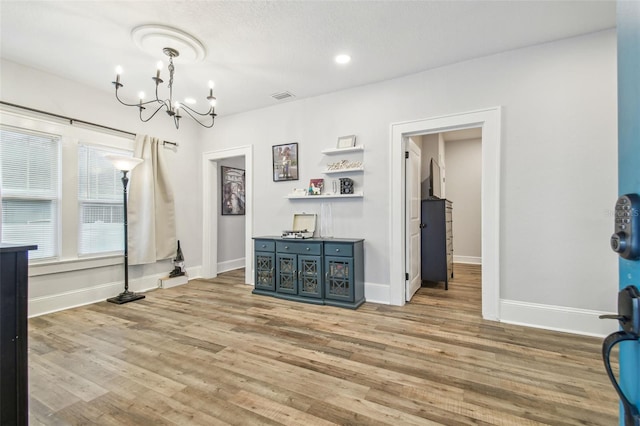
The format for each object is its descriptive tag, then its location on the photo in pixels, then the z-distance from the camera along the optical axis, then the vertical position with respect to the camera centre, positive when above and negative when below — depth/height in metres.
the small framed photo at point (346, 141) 3.78 +0.95
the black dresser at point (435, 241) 4.24 -0.42
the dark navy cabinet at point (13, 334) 1.28 -0.55
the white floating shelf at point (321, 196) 3.71 +0.23
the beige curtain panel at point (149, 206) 4.22 +0.12
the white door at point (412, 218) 3.64 -0.07
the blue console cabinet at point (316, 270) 3.46 -0.71
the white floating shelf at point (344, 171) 3.70 +0.56
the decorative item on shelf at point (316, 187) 4.00 +0.37
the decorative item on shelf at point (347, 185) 3.77 +0.37
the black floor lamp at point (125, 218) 3.64 -0.06
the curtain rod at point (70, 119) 3.14 +1.18
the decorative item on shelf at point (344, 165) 3.75 +0.64
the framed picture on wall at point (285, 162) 4.23 +0.77
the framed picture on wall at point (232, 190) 5.78 +0.48
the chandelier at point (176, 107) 2.76 +1.60
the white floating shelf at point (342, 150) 3.69 +0.83
